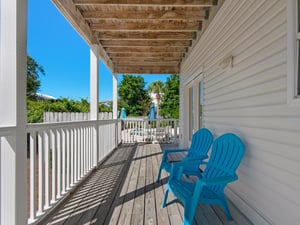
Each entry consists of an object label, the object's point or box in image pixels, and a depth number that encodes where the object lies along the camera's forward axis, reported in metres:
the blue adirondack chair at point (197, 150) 3.36
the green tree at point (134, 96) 23.84
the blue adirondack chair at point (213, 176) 2.13
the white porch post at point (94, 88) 4.67
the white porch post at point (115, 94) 7.78
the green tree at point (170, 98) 21.73
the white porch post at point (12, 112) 1.75
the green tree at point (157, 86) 22.70
